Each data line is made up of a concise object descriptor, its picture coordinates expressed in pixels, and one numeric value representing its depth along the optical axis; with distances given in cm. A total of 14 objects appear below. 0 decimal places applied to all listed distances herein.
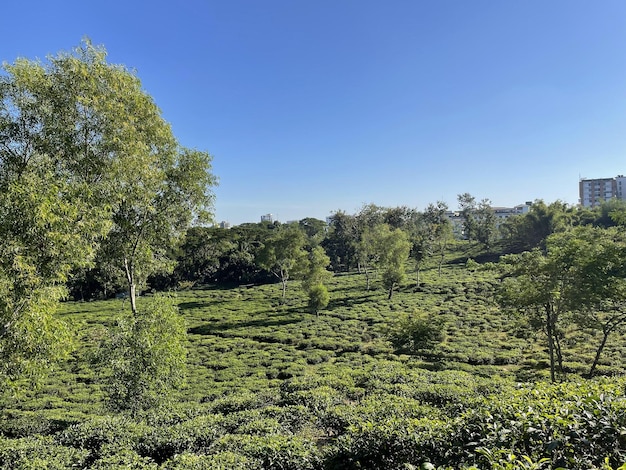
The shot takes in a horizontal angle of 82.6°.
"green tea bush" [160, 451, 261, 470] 589
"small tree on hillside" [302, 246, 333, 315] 3406
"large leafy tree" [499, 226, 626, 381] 1399
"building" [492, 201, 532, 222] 15225
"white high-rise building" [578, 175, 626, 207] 12412
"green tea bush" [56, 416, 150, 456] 844
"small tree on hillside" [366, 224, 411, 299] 4041
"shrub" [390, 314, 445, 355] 2080
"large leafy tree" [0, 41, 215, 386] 811
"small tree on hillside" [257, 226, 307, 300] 4422
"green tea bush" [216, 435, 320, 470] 592
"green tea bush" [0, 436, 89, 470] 709
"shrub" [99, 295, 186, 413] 1110
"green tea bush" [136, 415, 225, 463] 809
